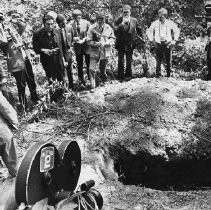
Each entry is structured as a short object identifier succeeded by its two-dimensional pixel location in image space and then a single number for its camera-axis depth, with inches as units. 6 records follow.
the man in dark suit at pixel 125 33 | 357.7
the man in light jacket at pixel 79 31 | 343.0
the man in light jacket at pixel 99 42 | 336.2
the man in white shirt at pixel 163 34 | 359.3
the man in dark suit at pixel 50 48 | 315.3
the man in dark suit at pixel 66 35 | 331.3
